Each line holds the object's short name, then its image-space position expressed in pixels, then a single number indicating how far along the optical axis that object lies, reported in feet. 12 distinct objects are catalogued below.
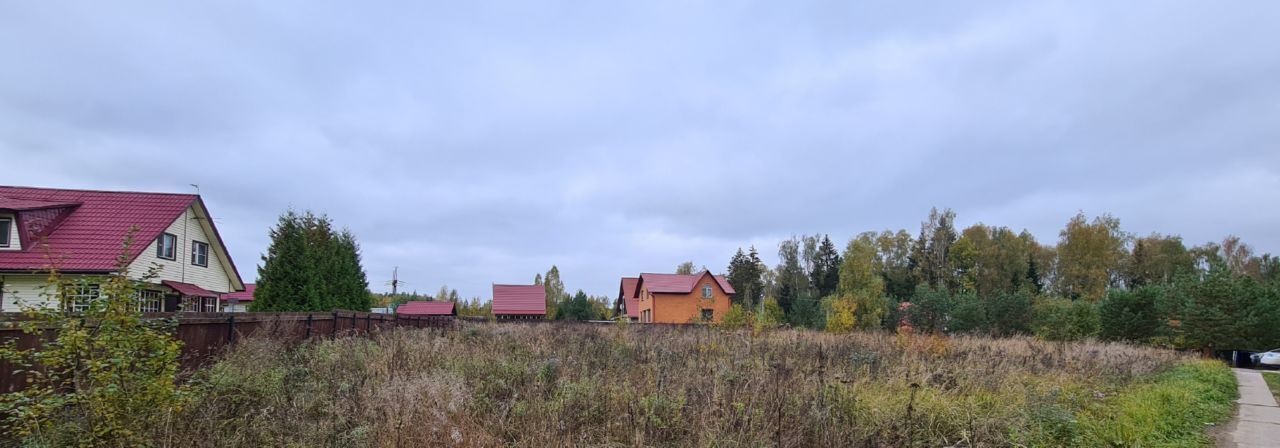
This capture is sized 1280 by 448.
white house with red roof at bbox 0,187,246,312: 59.41
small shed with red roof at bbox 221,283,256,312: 93.52
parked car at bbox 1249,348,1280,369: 74.69
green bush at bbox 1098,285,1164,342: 86.99
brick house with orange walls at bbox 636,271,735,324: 138.92
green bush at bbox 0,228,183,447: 13.53
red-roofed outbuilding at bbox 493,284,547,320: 154.81
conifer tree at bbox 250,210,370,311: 64.95
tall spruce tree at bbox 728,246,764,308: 203.87
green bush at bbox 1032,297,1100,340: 85.71
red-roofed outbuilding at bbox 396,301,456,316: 172.84
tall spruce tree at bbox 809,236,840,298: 193.26
